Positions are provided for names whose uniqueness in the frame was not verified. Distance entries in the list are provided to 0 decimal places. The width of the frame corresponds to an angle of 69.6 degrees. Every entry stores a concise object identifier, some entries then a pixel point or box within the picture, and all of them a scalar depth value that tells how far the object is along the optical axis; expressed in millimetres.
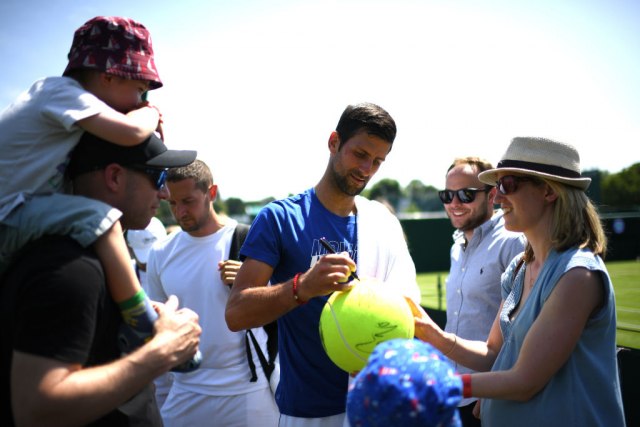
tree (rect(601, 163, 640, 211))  55750
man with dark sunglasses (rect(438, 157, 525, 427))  4008
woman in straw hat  2094
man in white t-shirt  3672
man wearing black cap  1423
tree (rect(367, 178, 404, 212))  111062
